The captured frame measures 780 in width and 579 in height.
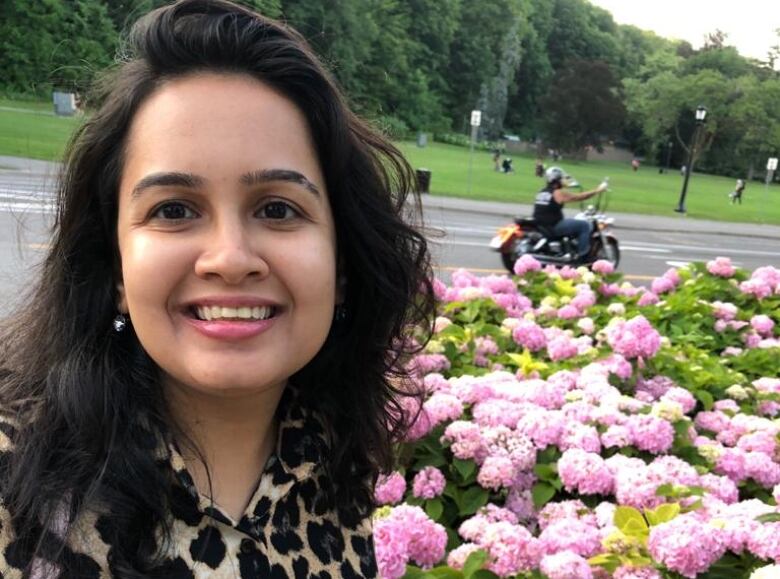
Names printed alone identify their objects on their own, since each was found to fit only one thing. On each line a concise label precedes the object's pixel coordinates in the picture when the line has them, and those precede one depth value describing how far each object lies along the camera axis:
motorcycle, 8.98
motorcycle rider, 8.90
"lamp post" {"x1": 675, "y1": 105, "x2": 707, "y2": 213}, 21.88
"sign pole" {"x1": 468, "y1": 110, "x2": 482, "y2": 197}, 19.02
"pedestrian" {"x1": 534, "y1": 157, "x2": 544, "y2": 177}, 37.15
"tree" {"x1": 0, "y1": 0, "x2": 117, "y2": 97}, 27.22
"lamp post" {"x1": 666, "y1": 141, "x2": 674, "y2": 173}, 59.45
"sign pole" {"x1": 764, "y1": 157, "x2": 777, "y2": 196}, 25.10
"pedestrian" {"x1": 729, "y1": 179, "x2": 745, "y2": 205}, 32.47
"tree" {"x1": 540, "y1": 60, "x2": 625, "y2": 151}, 55.44
